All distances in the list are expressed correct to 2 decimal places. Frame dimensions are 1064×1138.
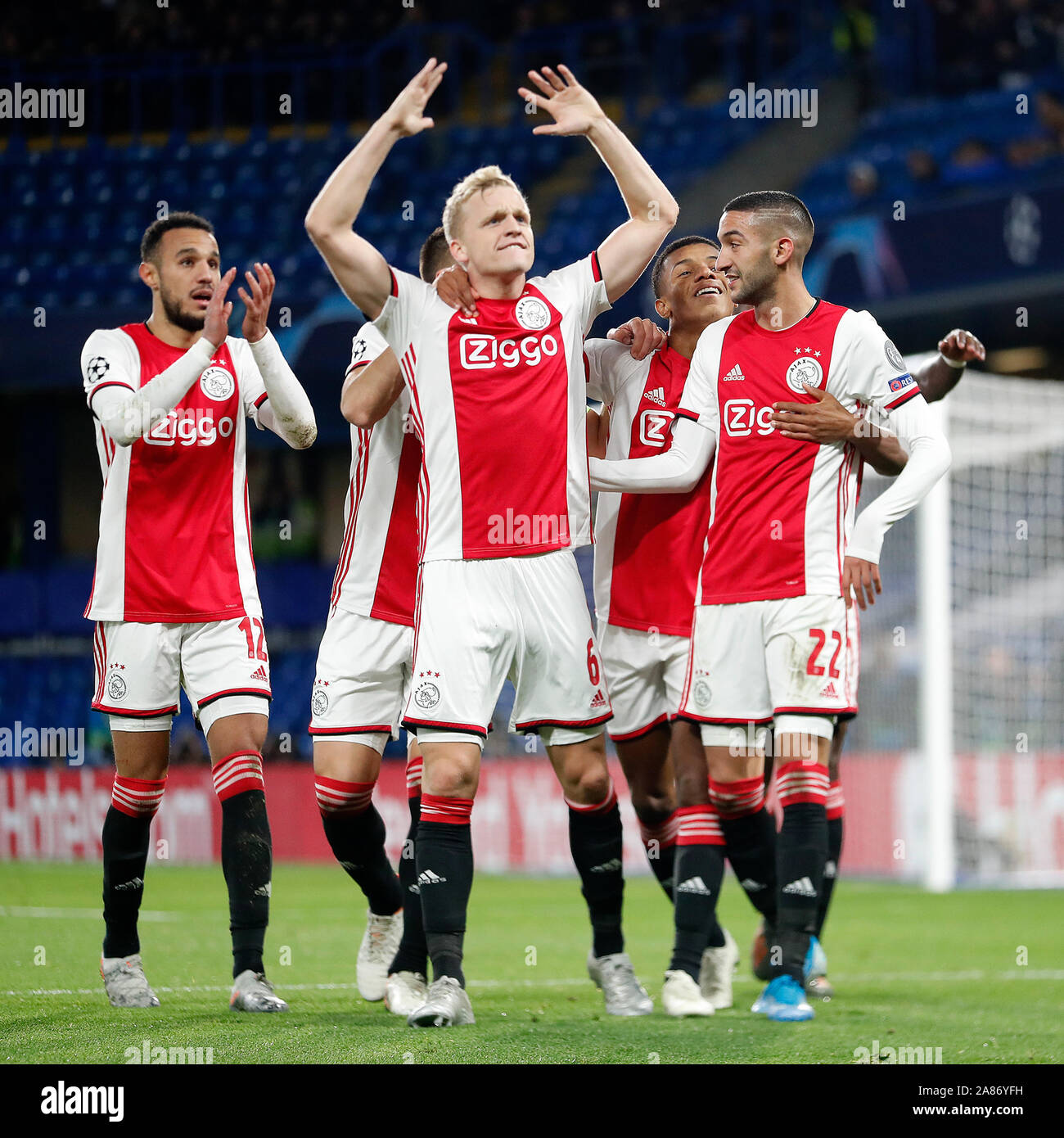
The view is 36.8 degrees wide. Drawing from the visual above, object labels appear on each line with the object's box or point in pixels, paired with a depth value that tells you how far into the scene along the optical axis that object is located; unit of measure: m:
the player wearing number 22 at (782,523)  4.58
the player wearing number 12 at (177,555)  4.83
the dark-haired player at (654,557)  5.34
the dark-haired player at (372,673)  5.07
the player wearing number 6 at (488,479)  4.28
